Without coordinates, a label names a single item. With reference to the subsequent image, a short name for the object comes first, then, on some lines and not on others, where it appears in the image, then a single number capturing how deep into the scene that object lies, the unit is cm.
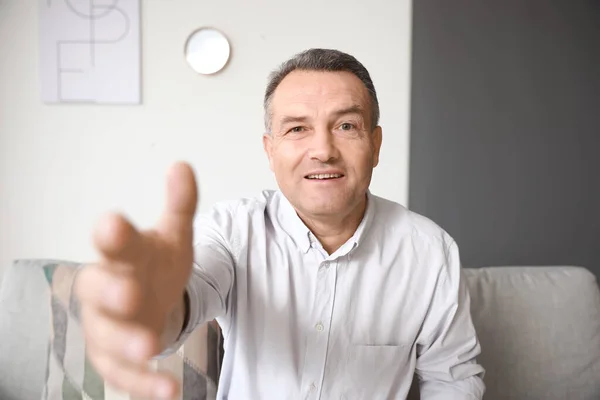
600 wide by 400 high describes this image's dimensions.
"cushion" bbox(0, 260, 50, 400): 132
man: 104
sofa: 127
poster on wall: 178
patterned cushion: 126
